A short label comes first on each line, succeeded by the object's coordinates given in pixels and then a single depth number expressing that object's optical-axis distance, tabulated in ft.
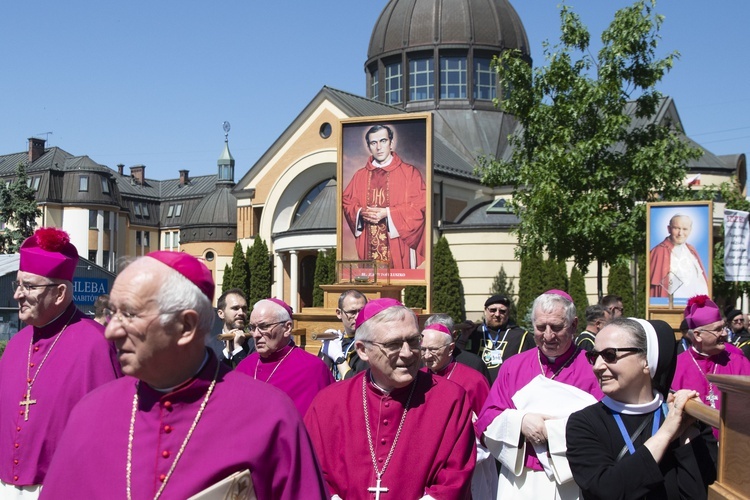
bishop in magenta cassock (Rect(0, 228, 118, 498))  15.25
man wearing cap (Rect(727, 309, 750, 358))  44.32
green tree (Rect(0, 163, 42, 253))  117.91
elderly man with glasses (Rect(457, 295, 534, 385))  32.12
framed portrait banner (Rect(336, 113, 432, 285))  64.59
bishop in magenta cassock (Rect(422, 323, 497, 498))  21.56
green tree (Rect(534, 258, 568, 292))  114.73
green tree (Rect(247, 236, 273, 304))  139.13
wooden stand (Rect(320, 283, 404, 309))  64.39
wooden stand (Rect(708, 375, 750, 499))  9.11
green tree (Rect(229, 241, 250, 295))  139.85
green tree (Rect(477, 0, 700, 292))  62.28
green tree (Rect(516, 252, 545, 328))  115.65
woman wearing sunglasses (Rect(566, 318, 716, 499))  11.46
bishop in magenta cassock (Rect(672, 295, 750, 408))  23.16
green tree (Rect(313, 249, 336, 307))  124.06
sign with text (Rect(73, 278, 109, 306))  43.09
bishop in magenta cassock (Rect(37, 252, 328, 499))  9.14
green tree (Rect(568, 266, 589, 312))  114.32
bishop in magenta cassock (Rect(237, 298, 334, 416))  21.95
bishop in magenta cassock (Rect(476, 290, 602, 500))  16.30
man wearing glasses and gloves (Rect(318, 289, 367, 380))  26.27
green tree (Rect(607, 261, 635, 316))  116.47
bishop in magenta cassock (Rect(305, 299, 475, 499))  14.16
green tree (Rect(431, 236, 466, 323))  117.19
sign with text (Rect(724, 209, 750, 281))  51.34
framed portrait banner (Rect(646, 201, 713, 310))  56.44
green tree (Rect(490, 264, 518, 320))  120.98
